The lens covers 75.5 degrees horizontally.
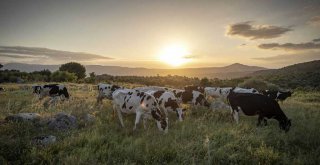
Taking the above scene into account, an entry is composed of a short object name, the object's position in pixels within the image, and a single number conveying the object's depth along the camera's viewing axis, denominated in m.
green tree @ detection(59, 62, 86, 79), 60.44
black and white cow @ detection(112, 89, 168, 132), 9.36
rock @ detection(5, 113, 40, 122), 9.00
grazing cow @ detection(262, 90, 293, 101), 21.14
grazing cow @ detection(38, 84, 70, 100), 17.26
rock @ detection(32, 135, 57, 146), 7.23
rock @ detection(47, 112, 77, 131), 8.82
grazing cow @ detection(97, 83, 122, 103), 15.67
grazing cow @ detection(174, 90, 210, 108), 15.13
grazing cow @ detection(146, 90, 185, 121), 11.33
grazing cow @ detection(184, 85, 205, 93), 20.39
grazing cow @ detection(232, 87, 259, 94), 16.44
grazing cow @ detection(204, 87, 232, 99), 19.85
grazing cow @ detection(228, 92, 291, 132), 10.62
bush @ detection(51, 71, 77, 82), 42.28
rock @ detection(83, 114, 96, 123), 9.93
